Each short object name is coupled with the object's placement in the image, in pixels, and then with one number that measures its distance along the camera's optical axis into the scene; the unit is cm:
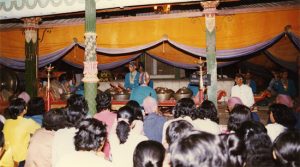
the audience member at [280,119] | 437
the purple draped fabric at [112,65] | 920
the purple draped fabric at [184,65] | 843
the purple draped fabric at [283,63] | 798
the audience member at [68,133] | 355
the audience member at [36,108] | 529
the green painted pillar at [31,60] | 913
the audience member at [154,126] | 476
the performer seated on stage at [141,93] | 719
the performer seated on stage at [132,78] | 929
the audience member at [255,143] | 319
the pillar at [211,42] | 714
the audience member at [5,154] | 369
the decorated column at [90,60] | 616
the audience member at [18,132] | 446
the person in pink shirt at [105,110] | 489
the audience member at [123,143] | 347
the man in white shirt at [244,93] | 779
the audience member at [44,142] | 381
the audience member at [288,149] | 244
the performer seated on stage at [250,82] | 1024
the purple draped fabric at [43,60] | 915
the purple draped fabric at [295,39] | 698
